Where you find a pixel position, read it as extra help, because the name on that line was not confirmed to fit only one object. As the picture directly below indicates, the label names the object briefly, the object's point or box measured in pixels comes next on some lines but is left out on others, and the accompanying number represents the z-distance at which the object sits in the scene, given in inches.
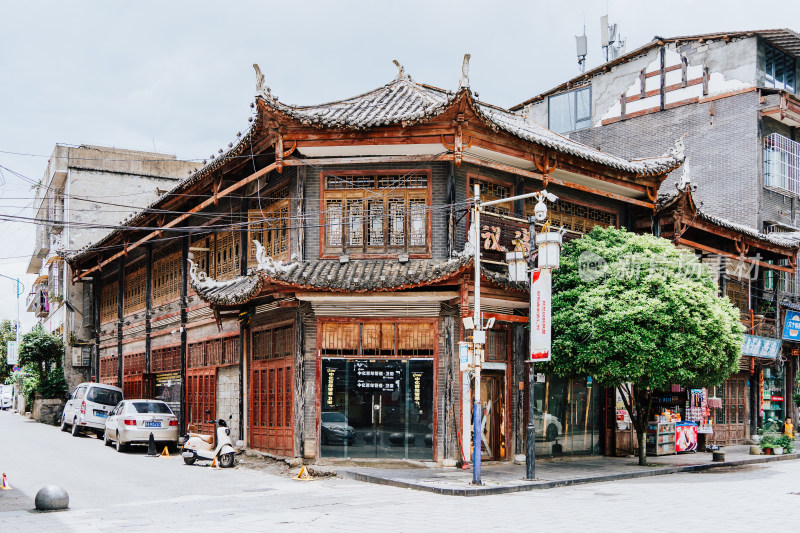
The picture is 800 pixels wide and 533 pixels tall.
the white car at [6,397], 2323.0
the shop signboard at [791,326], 1178.6
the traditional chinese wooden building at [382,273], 721.0
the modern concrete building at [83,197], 1477.6
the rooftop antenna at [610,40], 1481.3
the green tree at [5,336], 2221.9
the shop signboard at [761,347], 1059.9
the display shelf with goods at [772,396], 1204.5
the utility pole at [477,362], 609.9
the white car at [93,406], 1063.0
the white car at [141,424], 893.8
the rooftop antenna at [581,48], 1536.7
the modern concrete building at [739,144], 1142.3
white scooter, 759.7
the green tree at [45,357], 1419.8
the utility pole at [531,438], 655.8
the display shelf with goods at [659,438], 911.0
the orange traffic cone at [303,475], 671.1
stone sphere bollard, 477.4
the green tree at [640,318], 714.8
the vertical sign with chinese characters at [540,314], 679.7
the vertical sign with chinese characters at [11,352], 1846.7
